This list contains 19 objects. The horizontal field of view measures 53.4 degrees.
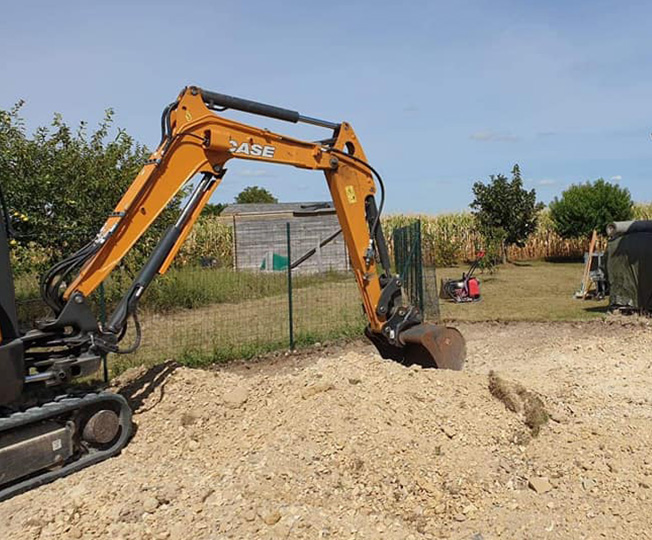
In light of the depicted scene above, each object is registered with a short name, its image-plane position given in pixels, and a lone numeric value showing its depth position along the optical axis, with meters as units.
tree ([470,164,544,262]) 29.70
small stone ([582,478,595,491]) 4.83
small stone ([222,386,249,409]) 6.41
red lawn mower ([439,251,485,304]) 16.88
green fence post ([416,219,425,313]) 11.68
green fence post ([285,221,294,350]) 10.30
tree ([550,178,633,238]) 32.03
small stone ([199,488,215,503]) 4.62
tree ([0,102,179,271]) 11.02
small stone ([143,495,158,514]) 4.53
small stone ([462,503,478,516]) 4.60
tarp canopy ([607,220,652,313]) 13.27
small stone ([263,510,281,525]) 4.24
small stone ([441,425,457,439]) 5.55
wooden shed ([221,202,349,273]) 22.67
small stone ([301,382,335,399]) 6.17
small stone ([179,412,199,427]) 6.13
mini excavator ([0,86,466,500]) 4.96
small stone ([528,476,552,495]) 4.83
